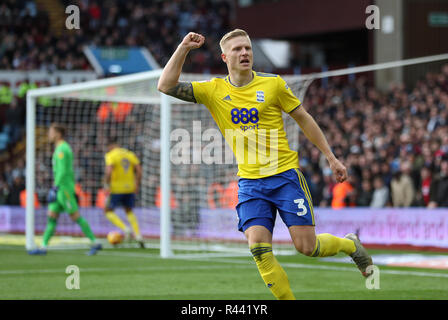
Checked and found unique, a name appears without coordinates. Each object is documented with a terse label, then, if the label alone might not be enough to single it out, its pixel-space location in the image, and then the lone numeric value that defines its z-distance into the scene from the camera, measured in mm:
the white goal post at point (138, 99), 13070
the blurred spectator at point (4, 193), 22203
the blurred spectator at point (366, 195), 16500
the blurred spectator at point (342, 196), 16938
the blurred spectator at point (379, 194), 16250
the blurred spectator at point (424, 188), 15500
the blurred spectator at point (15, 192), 21484
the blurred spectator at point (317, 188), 17802
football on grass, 14750
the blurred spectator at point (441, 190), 15039
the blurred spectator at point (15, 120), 25953
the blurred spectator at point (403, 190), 15938
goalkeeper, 13492
